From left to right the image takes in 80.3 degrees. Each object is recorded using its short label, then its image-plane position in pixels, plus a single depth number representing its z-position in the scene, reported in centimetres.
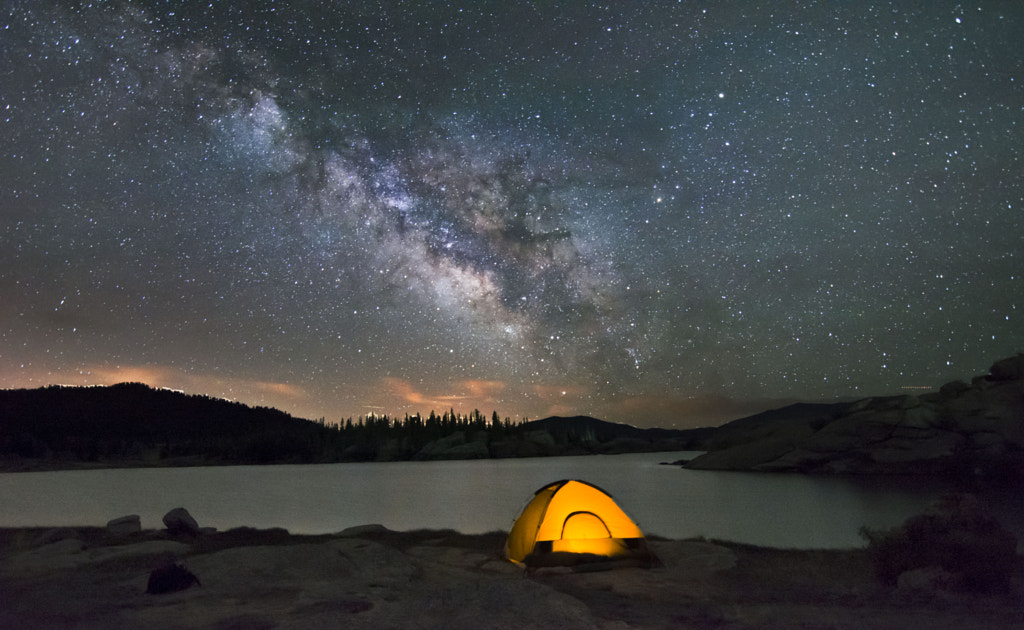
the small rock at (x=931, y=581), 1108
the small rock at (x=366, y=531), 1983
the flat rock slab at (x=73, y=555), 1362
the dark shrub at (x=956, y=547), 1120
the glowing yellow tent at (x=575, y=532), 1412
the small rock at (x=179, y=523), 1933
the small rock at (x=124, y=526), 1939
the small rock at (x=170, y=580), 1081
